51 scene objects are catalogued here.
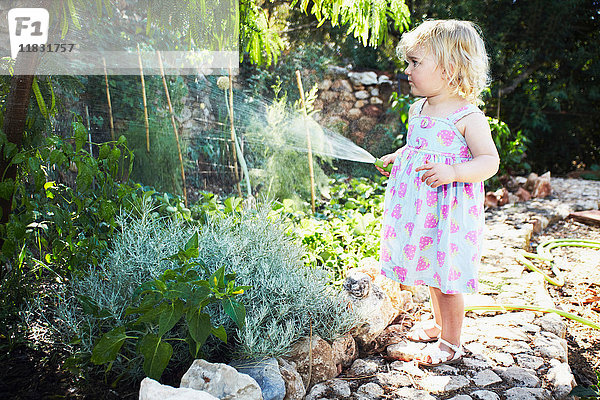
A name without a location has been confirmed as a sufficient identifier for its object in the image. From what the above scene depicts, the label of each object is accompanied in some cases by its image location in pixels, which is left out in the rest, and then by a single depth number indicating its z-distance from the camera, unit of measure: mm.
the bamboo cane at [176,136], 3597
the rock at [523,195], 4977
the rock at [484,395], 1658
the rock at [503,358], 1917
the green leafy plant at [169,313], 1334
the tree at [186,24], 1746
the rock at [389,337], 2085
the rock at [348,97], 6523
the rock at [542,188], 5098
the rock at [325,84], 6418
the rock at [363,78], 6598
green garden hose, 2348
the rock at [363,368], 1876
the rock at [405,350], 1980
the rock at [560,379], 1704
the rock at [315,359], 1759
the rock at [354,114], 6543
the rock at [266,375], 1488
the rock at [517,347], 2002
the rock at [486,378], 1774
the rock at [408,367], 1876
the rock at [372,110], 6605
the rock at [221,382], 1373
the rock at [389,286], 2338
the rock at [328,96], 6458
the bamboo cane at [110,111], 3515
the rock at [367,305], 2043
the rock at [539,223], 4098
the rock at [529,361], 1890
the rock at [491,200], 4771
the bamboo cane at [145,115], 3641
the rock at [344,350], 1876
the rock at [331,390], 1682
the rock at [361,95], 6594
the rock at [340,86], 6504
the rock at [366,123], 6535
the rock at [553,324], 2186
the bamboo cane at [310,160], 4027
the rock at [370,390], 1705
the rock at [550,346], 1959
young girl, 1822
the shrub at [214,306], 1592
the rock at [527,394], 1654
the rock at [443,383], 1749
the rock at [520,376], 1762
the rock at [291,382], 1600
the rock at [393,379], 1795
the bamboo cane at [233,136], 3767
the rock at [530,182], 5307
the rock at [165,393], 1217
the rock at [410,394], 1691
